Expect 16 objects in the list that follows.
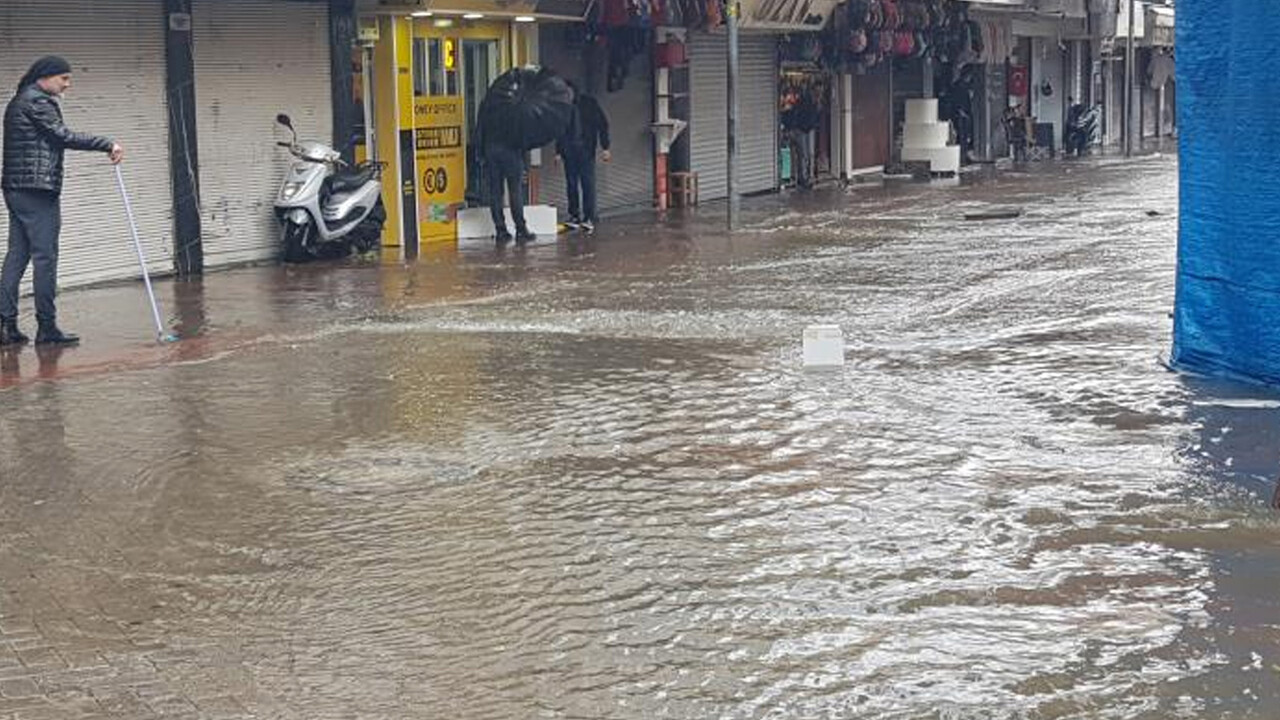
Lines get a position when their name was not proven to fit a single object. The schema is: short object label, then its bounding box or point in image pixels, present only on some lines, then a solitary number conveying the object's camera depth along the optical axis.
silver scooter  17.30
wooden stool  25.25
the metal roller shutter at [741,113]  25.84
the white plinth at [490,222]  19.95
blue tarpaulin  9.30
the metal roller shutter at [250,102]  16.86
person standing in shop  29.44
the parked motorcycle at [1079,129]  40.66
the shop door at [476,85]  20.17
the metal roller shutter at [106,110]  14.80
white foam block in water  10.38
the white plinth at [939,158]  32.59
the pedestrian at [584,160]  21.14
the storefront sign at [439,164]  19.39
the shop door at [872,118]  32.22
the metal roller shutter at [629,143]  23.59
